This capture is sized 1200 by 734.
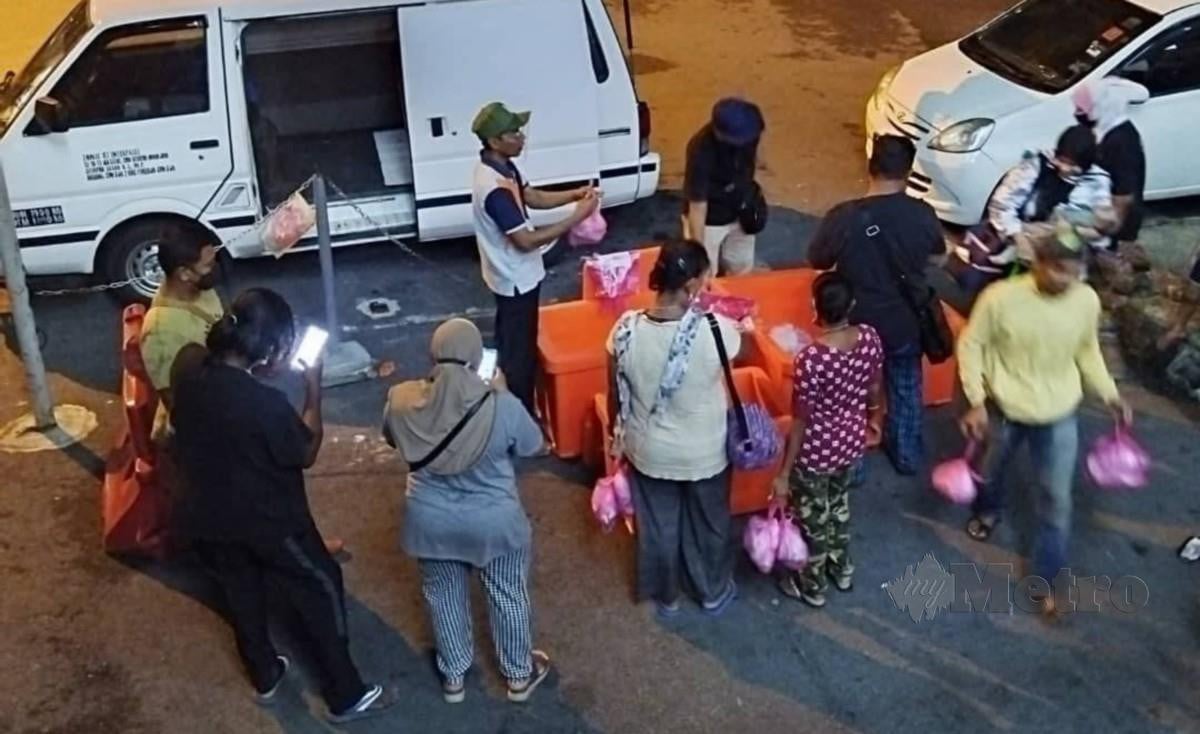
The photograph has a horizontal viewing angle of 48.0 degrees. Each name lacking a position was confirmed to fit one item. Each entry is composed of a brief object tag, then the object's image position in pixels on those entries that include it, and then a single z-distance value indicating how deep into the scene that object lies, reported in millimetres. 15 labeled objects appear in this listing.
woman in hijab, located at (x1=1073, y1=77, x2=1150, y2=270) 6824
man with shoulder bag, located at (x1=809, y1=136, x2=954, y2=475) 6113
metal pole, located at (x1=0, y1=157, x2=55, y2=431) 6688
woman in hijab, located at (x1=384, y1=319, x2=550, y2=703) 4609
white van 7758
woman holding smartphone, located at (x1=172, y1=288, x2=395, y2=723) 4496
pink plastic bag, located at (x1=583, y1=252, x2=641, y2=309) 6945
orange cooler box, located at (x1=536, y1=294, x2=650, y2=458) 6555
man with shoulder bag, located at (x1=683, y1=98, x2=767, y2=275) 6422
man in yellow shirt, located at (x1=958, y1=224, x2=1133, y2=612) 5246
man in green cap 6055
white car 8883
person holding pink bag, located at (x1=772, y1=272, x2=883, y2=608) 5285
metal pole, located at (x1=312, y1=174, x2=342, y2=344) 7297
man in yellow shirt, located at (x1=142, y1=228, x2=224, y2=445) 5281
